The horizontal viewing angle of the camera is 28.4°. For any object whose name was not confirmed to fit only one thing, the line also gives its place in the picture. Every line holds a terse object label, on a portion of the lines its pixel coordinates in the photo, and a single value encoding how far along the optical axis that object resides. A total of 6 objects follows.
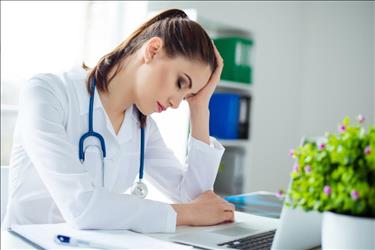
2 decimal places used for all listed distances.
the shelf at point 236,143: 4.19
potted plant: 1.47
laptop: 1.78
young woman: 1.98
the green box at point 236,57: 4.19
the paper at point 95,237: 1.80
